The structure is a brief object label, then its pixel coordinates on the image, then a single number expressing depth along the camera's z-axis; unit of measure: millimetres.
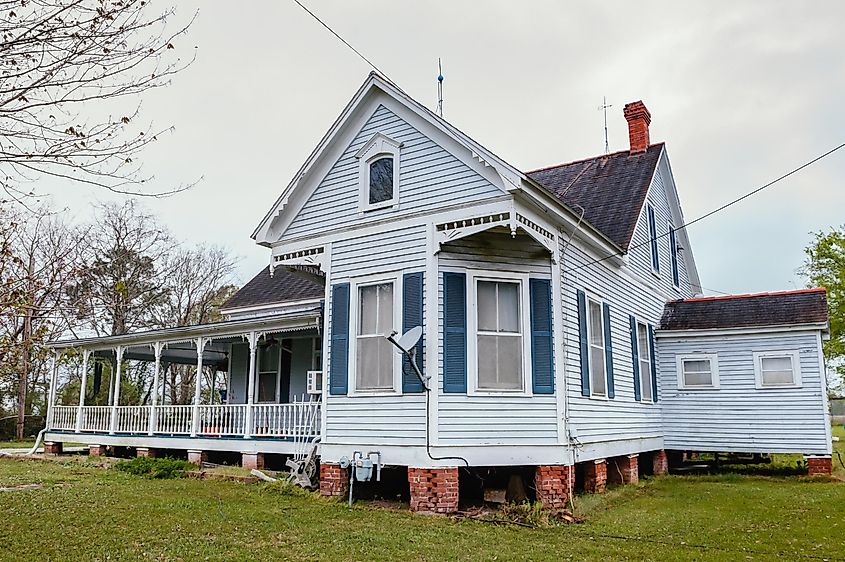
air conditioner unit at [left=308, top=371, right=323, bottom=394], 14016
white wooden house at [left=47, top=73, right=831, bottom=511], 10438
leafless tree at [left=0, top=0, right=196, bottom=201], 5676
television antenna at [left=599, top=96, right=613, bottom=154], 20711
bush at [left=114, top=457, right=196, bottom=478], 14367
